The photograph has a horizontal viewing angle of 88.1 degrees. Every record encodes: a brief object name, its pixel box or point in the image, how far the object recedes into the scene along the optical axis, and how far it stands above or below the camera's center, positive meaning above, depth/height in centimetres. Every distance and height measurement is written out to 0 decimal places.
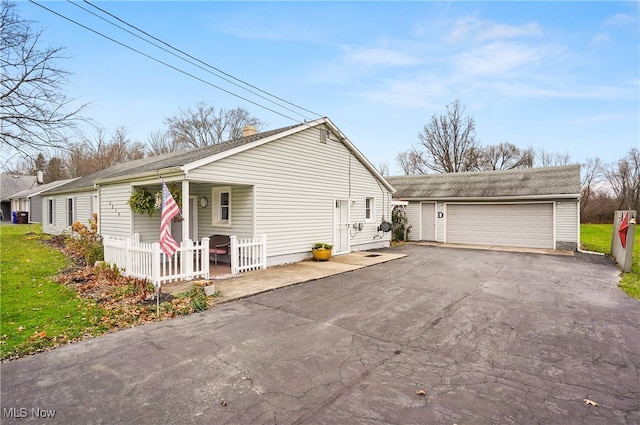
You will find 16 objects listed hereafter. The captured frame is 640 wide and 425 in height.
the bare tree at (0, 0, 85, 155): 1226 +458
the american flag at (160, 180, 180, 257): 661 -16
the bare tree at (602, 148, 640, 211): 3738 +353
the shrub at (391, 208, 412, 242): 1883 -90
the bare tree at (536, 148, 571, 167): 4127 +641
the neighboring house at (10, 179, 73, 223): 3120 +71
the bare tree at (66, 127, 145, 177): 3597 +641
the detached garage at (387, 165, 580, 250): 1502 +7
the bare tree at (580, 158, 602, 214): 4097 +429
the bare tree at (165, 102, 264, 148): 3628 +957
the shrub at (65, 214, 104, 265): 1011 -116
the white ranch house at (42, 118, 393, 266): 950 +60
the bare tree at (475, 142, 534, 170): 3838 +606
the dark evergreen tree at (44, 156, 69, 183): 4006 +496
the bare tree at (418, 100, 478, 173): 3497 +758
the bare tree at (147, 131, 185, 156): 3675 +752
